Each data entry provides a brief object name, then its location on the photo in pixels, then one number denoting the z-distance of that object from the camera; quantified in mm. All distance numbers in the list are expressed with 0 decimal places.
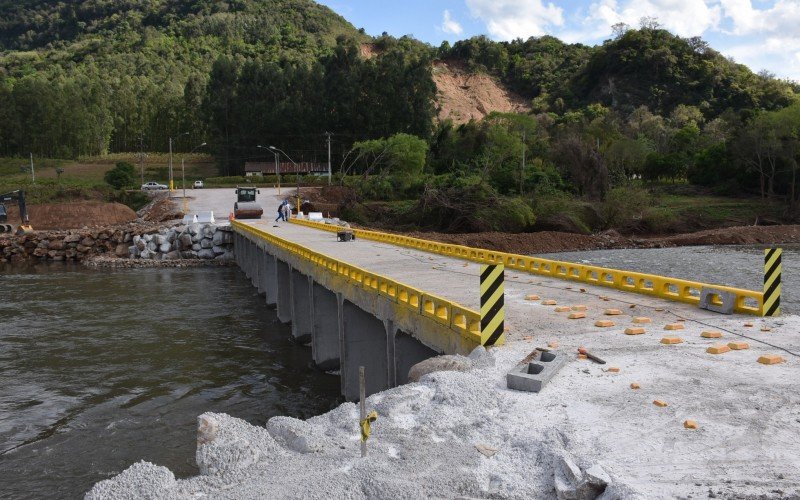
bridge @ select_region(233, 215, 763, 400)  10359
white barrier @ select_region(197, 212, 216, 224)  46656
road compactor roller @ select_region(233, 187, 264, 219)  48062
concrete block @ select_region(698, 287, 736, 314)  11078
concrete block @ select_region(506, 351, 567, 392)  7312
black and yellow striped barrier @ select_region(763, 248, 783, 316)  10805
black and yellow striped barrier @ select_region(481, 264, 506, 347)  9109
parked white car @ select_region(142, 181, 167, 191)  75656
